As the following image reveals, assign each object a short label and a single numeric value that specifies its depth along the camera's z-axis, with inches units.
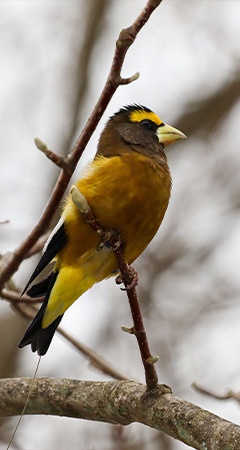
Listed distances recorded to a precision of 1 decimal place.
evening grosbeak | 222.8
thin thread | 204.6
